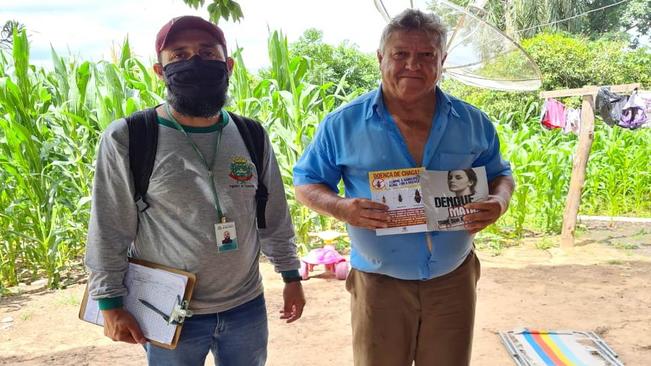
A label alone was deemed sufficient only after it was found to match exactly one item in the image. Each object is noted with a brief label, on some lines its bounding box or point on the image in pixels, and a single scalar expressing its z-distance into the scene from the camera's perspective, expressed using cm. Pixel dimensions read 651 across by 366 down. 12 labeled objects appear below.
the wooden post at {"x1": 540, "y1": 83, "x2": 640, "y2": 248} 544
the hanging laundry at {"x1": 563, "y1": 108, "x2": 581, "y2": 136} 715
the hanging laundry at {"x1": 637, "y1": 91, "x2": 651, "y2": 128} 694
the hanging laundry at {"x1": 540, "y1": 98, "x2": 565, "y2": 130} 713
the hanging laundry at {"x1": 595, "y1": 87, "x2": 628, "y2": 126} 637
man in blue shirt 175
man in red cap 135
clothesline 612
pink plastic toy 450
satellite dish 333
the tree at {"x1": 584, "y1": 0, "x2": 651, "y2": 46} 2014
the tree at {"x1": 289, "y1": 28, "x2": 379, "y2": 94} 1291
